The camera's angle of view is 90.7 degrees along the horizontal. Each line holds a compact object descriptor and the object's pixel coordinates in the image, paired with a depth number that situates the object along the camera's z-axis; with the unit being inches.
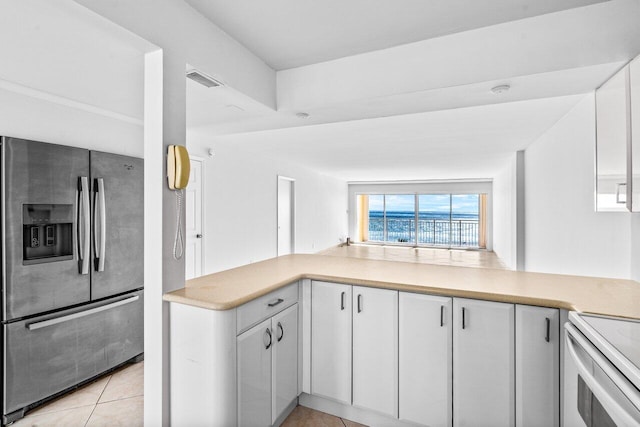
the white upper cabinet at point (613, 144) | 61.8
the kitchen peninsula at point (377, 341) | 60.7
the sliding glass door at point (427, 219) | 426.0
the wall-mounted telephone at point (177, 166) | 64.9
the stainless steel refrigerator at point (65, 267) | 83.3
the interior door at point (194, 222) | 155.5
